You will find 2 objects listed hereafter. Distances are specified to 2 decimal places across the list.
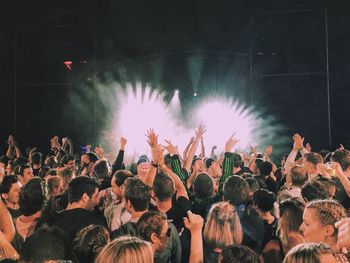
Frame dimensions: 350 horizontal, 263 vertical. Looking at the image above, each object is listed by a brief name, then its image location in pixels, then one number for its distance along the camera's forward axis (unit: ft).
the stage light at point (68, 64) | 44.45
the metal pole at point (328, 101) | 34.24
